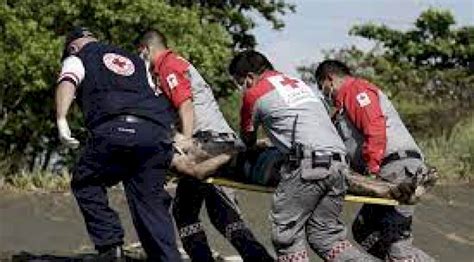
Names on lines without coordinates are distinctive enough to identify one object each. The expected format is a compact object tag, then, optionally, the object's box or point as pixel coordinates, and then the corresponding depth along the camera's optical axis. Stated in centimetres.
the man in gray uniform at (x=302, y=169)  692
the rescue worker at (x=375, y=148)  745
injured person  738
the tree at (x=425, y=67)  1966
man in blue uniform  692
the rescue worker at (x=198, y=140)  750
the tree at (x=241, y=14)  2764
